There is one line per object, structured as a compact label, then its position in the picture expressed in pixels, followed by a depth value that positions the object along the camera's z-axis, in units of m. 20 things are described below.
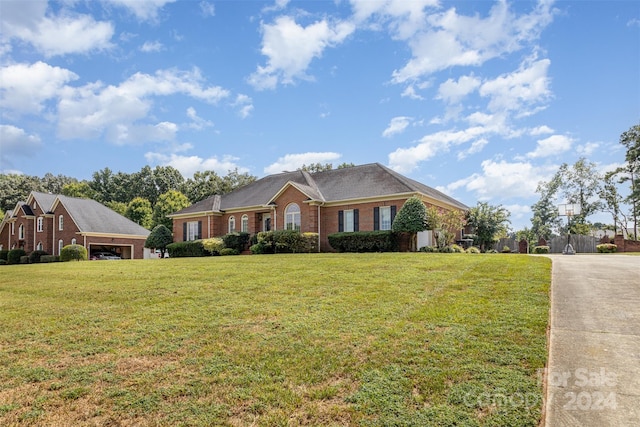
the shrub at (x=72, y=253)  29.42
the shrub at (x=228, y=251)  27.92
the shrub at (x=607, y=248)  28.84
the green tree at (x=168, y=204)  50.05
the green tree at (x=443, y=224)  22.62
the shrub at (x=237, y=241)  28.53
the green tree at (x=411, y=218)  22.22
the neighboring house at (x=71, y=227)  36.84
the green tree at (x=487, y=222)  30.02
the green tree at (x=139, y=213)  54.38
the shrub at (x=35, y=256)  35.47
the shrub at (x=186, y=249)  29.30
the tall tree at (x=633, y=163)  41.12
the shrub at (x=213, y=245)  28.25
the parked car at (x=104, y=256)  36.60
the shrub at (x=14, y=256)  37.50
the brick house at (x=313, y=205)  25.05
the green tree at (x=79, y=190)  61.72
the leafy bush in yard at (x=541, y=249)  29.22
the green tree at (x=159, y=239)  32.84
